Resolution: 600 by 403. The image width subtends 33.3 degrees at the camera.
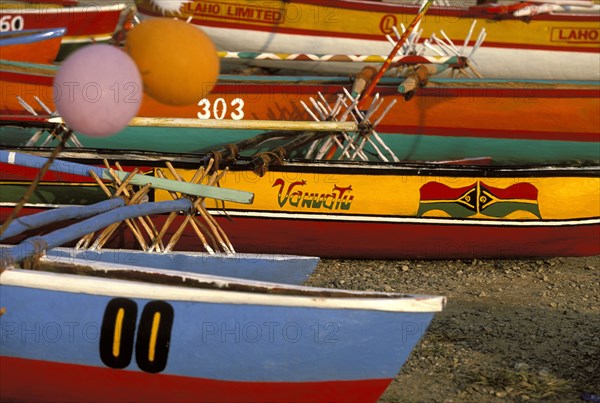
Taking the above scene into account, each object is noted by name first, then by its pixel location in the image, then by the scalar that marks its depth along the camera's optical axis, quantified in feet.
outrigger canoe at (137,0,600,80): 45.83
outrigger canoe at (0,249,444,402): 16.87
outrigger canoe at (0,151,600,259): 26.58
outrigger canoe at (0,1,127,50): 46.21
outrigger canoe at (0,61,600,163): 33.27
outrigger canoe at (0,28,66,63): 40.16
